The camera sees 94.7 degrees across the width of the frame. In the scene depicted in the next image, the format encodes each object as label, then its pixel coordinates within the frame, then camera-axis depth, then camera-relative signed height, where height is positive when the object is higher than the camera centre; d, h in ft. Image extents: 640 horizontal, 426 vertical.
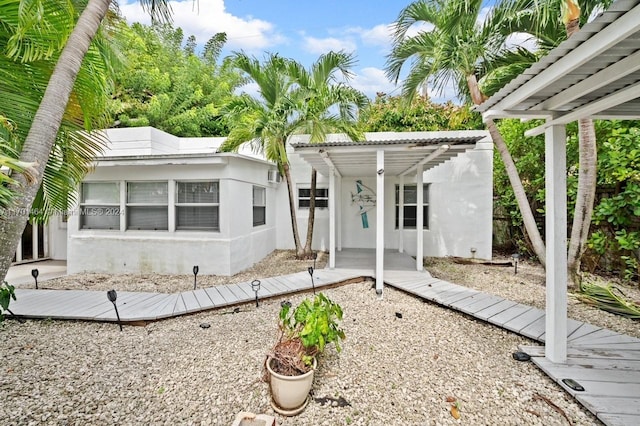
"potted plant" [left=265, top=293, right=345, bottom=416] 8.48 -4.40
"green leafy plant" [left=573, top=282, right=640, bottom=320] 14.48 -4.62
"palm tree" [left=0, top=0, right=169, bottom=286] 6.46 +3.82
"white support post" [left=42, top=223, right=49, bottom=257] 31.01 -3.08
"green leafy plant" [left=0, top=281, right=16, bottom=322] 13.06 -3.88
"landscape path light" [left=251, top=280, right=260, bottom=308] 15.57 -3.87
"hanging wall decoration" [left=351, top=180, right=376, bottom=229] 32.58 +1.61
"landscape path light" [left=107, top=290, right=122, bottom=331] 13.03 -3.70
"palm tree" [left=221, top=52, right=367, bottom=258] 24.43 +9.24
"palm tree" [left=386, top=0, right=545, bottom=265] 18.66 +11.36
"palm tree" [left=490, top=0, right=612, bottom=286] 15.74 +4.13
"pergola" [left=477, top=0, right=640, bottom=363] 6.51 +3.78
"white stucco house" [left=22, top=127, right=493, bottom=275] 22.77 +0.87
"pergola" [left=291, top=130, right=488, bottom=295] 16.92 +3.88
